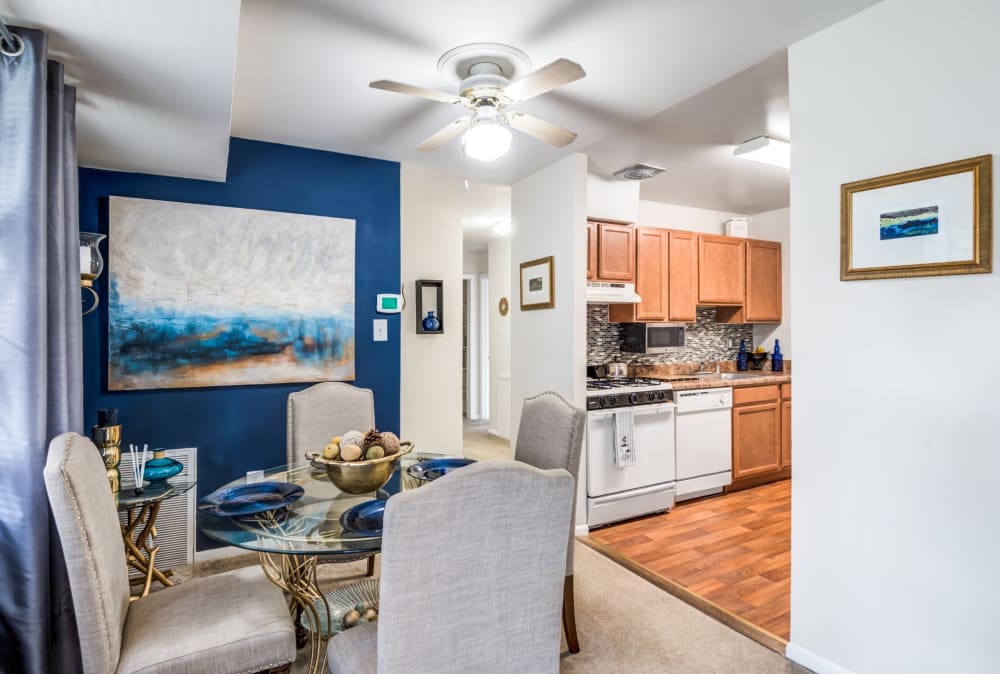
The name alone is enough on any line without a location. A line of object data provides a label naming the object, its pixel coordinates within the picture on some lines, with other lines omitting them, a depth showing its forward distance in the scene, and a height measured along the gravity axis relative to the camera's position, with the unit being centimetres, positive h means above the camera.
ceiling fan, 206 +98
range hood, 397 +34
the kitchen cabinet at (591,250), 399 +67
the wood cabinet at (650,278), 436 +51
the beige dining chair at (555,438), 211 -43
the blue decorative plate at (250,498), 170 -55
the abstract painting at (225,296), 288 +25
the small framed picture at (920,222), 161 +38
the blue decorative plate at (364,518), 158 -57
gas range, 363 -40
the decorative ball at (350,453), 181 -40
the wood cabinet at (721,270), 479 +63
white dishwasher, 408 -84
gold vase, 209 -45
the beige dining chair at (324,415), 264 -40
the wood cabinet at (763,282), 512 +54
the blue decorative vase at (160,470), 226 -58
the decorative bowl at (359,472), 181 -48
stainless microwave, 468 +0
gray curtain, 150 -7
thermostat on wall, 357 +24
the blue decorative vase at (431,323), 411 +12
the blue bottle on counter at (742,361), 546 -26
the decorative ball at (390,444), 190 -39
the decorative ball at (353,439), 189 -37
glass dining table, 149 -58
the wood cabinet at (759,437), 441 -88
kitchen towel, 366 -71
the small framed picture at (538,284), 361 +38
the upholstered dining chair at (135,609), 129 -82
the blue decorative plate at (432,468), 208 -54
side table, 206 -81
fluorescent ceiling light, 323 +119
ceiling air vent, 378 +122
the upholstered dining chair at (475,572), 110 -53
